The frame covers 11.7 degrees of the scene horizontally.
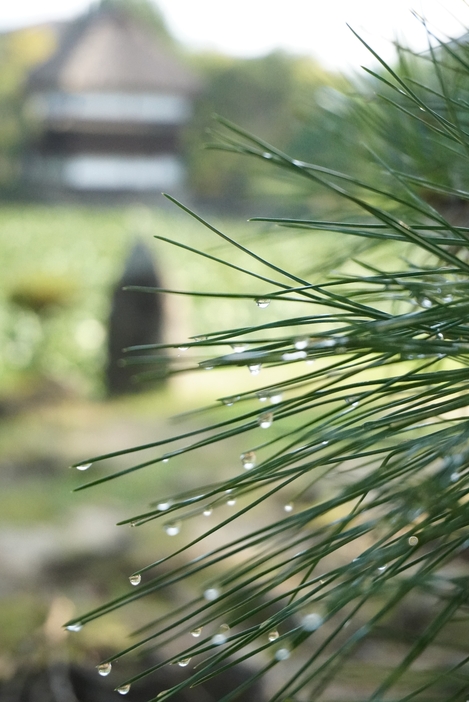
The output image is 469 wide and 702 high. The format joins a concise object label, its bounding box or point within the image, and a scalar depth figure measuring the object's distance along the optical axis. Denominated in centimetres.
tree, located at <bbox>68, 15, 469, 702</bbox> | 51
